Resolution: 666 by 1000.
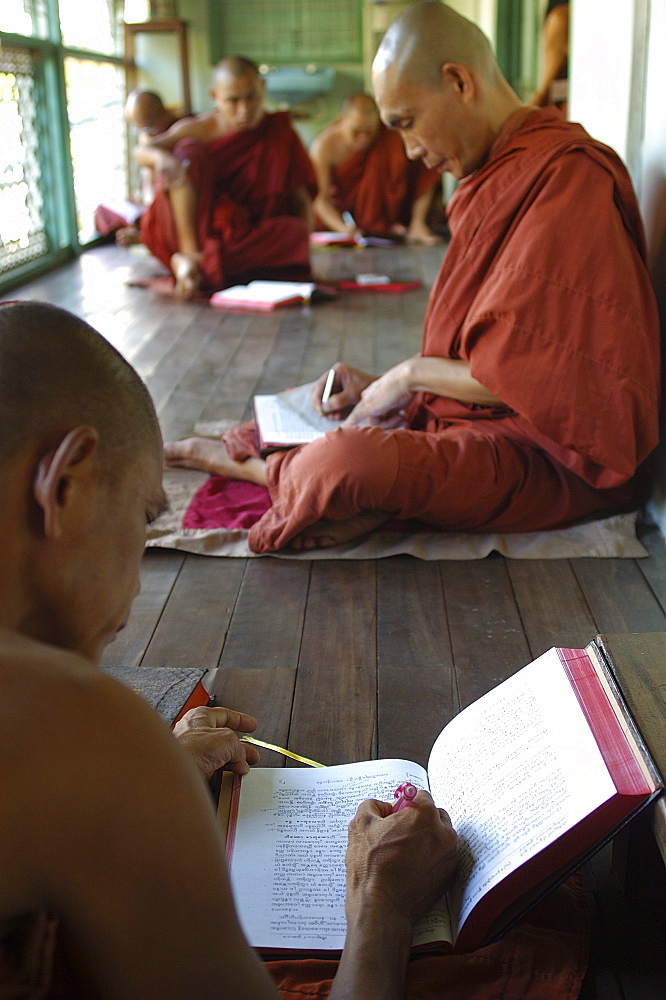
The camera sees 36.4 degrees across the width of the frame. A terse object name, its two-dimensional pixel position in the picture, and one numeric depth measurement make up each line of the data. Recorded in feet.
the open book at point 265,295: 16.26
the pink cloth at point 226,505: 7.89
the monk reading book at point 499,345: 6.79
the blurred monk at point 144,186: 22.72
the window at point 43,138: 17.95
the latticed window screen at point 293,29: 32.65
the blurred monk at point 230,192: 17.06
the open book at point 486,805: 3.29
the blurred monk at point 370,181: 23.36
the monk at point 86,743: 1.99
